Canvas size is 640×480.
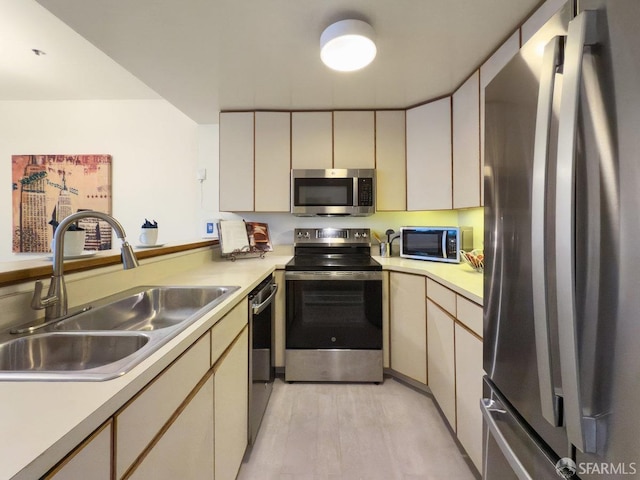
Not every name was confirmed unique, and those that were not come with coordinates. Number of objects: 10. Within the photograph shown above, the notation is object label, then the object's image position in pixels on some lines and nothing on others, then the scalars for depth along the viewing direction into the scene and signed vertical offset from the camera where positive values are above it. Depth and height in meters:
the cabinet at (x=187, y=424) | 0.51 -0.45
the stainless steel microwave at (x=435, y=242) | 2.09 -0.01
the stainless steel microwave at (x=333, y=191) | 2.33 +0.40
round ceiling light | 1.37 +0.97
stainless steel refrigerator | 0.47 +0.00
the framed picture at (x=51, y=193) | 2.88 +0.49
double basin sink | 0.59 -0.27
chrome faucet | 0.91 -0.09
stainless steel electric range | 2.06 -0.59
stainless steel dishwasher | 1.48 -0.64
